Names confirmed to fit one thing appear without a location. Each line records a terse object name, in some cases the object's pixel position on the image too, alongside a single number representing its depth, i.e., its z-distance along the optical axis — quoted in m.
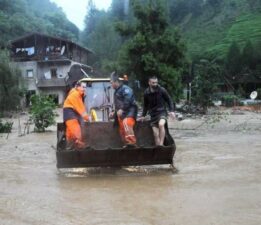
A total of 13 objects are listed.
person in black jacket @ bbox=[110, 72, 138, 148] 7.85
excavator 7.40
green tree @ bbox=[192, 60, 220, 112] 28.11
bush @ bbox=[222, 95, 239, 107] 37.03
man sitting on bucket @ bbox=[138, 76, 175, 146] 7.97
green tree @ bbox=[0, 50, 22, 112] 32.49
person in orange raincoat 7.76
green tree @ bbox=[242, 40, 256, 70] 51.73
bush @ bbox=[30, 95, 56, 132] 17.41
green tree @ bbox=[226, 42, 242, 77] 51.78
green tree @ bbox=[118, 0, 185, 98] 28.44
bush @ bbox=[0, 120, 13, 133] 18.20
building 46.81
